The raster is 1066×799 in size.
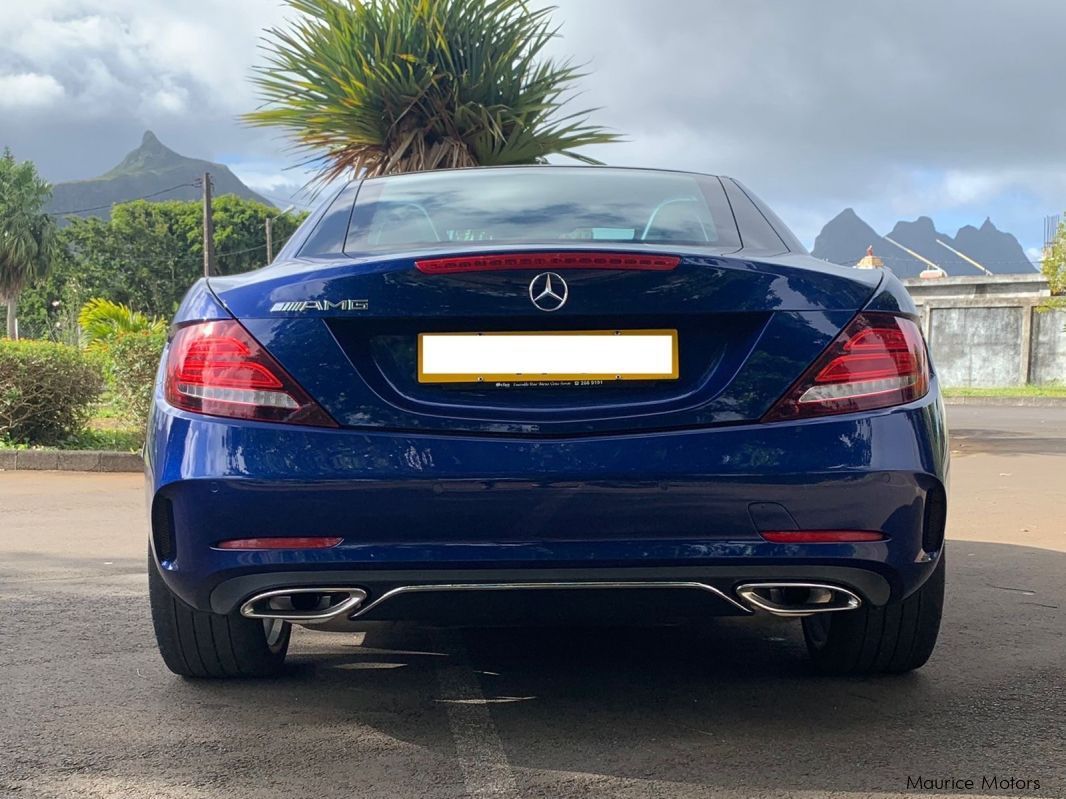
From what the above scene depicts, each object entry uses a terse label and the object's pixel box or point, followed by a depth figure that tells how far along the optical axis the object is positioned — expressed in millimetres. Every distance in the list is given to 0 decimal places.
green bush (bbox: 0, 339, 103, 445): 10984
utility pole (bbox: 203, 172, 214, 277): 36156
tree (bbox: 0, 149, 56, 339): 58406
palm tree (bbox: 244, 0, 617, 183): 12227
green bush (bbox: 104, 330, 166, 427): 11141
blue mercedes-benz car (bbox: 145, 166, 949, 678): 2490
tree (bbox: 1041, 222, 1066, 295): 27875
